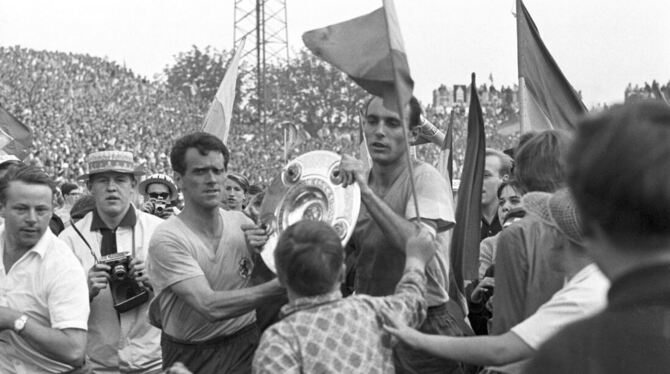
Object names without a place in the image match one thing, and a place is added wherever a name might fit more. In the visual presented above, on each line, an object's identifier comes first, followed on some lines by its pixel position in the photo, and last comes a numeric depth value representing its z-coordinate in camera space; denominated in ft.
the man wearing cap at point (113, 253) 18.33
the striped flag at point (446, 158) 25.15
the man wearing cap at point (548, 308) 9.30
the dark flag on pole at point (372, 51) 13.51
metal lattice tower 142.61
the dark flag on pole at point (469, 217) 19.80
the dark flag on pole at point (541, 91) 24.85
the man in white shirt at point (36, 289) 15.60
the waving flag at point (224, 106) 25.52
